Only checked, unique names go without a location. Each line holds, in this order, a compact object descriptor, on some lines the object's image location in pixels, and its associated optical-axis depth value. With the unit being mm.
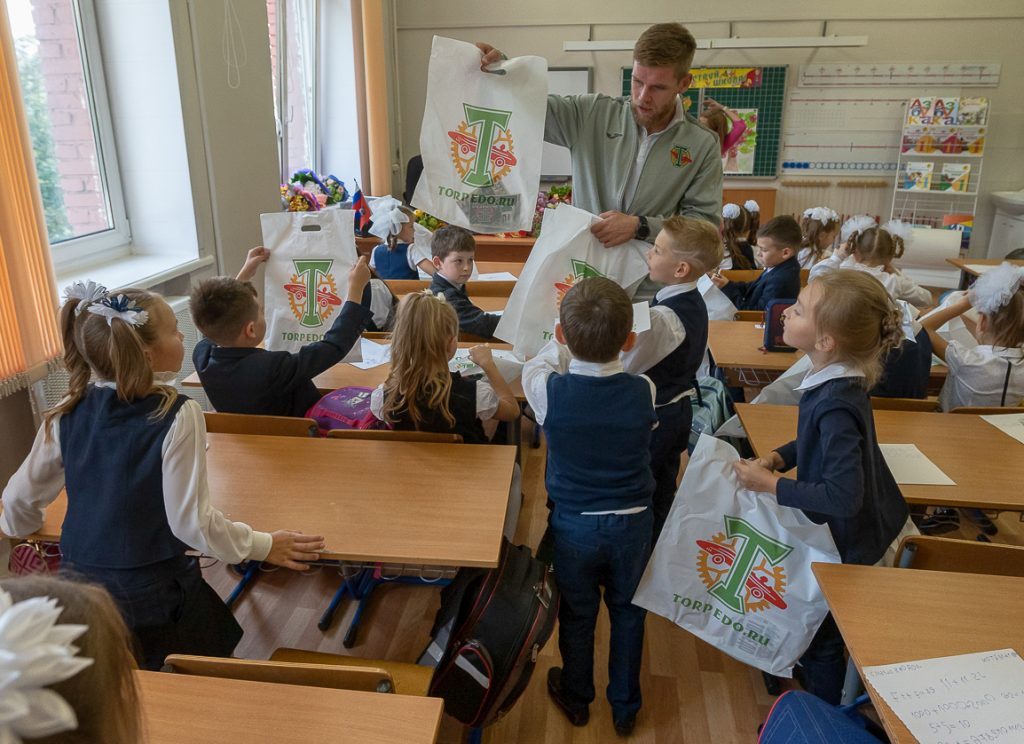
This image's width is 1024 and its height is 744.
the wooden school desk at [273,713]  1040
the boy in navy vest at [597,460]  1661
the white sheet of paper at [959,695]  1048
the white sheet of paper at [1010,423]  2174
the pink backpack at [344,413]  2215
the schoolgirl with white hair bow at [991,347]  2408
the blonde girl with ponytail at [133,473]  1396
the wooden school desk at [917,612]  1235
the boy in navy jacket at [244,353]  2098
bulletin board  6781
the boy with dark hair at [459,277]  2918
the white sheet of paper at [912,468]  1872
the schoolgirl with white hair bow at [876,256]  3217
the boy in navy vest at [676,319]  2049
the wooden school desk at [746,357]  2875
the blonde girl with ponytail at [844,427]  1521
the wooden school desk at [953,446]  1812
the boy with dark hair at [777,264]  3453
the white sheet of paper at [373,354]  2750
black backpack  1604
